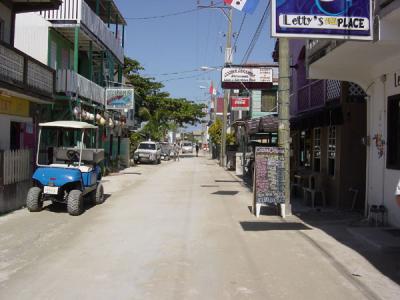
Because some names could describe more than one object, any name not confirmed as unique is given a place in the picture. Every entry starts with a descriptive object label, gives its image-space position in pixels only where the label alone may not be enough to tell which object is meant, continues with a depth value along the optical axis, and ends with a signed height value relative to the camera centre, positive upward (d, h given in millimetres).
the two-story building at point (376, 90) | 10500 +1535
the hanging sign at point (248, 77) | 20178 +3080
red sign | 34406 +3521
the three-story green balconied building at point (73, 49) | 22141 +4853
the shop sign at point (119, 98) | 27656 +2990
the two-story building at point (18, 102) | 13242 +1587
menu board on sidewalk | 12820 -429
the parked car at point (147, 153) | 42938 +292
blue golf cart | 12797 -526
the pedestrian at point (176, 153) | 58912 +410
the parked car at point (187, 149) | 83062 +1307
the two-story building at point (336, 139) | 14227 +587
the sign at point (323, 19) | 8812 +2312
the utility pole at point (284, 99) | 13609 +1541
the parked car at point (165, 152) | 54531 +522
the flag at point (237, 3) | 14680 +4240
